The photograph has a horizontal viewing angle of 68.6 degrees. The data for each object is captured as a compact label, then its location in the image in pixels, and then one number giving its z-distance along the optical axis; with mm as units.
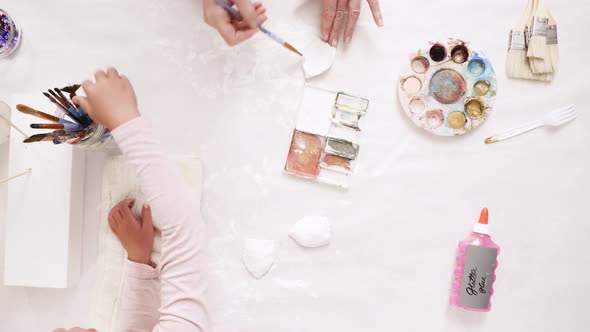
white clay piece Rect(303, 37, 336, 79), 861
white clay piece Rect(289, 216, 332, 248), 859
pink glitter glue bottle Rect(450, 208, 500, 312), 850
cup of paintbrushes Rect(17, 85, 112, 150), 688
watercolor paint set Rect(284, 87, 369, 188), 869
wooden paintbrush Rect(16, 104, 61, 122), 657
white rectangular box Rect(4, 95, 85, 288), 812
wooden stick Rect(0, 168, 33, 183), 797
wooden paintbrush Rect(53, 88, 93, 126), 718
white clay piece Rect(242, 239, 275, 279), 861
